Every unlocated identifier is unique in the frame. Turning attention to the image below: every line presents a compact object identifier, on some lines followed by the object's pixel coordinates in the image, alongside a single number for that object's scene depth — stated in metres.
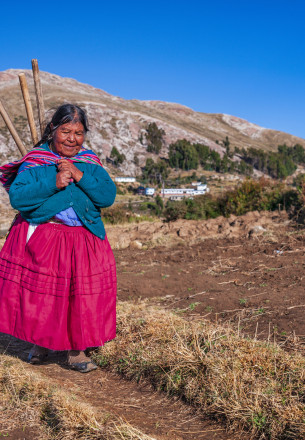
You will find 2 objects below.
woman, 2.71
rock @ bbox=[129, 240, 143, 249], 8.47
